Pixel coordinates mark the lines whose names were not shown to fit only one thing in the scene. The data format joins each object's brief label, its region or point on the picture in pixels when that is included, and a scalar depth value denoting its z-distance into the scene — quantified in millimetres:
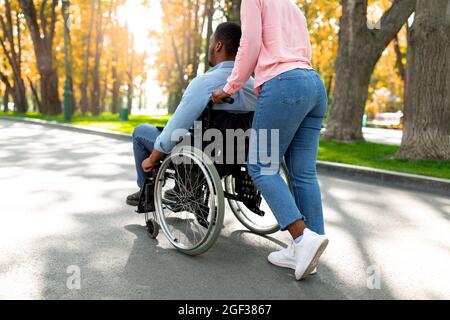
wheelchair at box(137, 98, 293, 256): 2975
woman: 2779
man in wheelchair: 3121
